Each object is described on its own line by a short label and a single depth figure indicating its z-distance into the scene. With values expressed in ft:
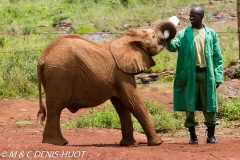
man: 51.57
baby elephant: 48.76
